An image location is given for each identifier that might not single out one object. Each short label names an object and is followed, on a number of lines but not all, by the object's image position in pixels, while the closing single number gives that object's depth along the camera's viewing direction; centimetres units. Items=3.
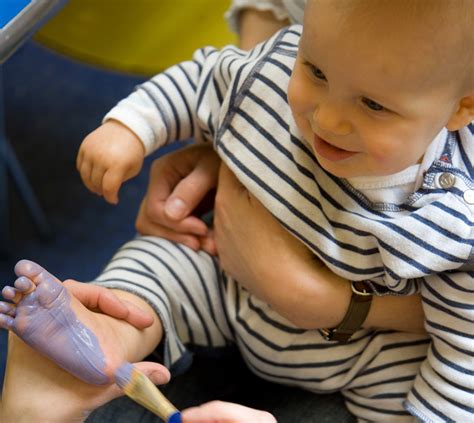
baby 65
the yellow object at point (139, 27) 185
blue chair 76
